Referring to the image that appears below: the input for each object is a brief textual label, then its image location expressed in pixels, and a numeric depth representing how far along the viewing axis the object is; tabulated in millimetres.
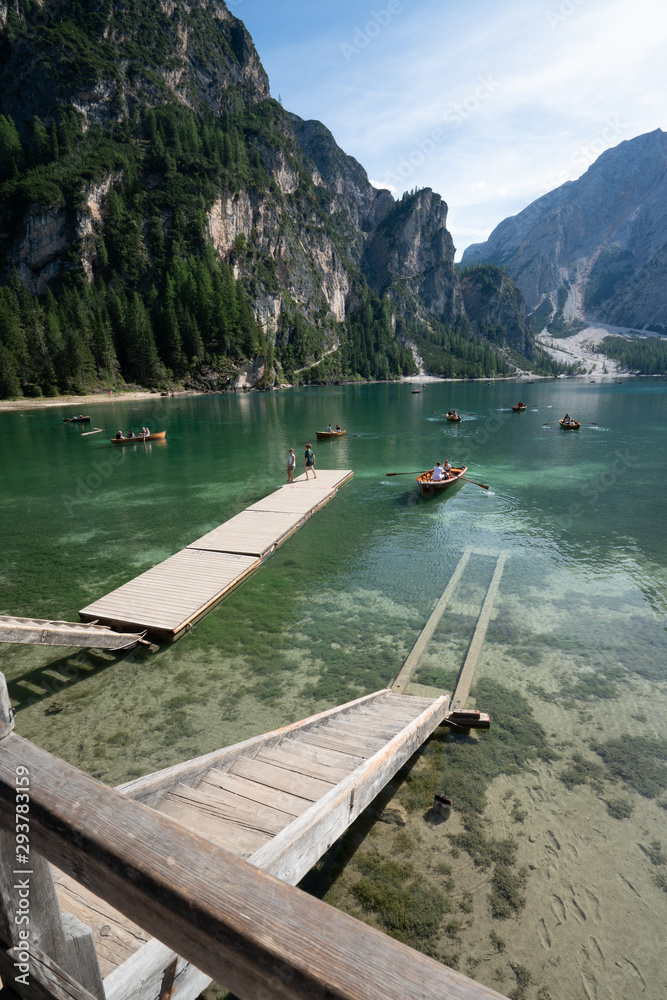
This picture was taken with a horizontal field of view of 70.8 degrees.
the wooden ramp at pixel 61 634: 10320
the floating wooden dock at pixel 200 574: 13656
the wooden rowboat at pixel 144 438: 46031
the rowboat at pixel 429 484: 27922
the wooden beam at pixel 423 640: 11672
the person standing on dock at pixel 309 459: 31258
